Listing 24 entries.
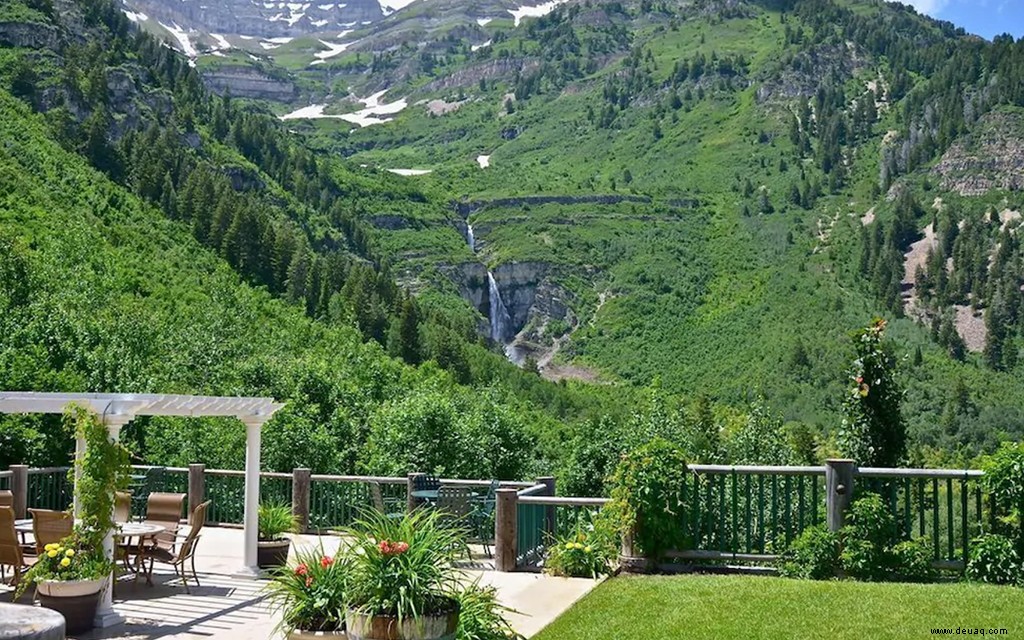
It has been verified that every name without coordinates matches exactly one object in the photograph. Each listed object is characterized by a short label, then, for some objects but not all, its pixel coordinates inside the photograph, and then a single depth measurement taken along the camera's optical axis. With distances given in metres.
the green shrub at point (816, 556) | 10.08
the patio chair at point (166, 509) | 11.98
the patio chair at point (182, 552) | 10.73
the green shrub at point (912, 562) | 9.89
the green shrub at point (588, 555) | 11.02
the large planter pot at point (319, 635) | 6.74
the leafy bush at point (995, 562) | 9.59
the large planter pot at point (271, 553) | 11.80
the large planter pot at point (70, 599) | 8.71
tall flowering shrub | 14.51
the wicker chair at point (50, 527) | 9.93
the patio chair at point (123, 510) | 11.60
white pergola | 9.55
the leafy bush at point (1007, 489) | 9.69
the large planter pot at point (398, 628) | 6.31
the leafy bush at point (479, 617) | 6.92
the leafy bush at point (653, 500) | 10.71
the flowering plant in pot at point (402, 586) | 6.34
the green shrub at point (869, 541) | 9.91
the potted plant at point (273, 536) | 11.84
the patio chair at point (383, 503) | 14.05
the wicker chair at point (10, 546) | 9.67
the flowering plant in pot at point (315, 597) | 6.83
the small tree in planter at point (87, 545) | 8.72
